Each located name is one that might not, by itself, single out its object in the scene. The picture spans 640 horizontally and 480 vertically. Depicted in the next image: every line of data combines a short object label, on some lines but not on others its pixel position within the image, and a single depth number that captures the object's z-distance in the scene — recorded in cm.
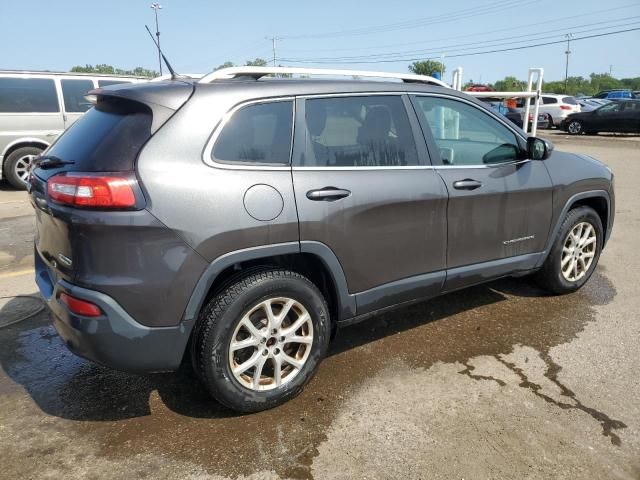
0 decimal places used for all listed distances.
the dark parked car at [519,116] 2322
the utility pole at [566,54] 8135
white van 916
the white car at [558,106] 2444
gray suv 244
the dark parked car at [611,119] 2125
